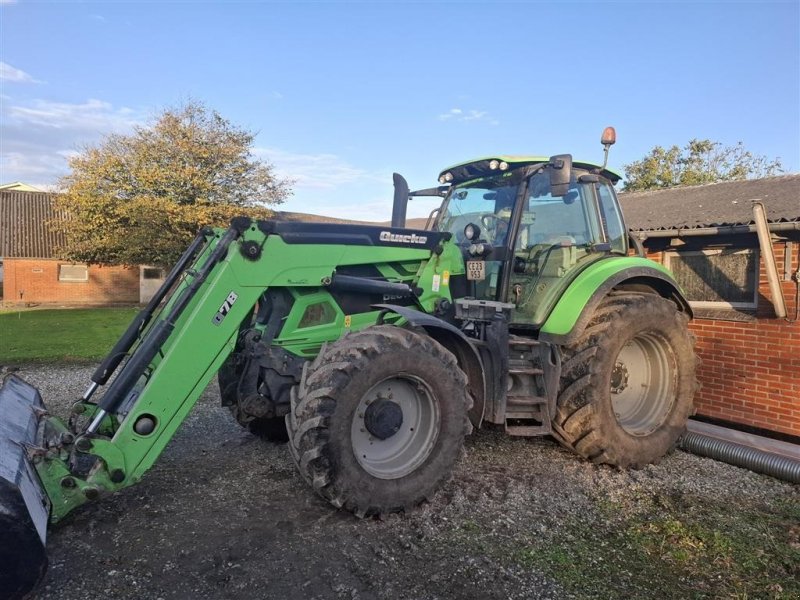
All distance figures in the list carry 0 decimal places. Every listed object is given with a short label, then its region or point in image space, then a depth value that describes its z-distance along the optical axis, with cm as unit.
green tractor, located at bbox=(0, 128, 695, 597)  361
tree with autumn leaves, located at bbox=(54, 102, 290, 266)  1880
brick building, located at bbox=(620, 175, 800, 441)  663
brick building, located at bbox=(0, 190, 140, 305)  2470
